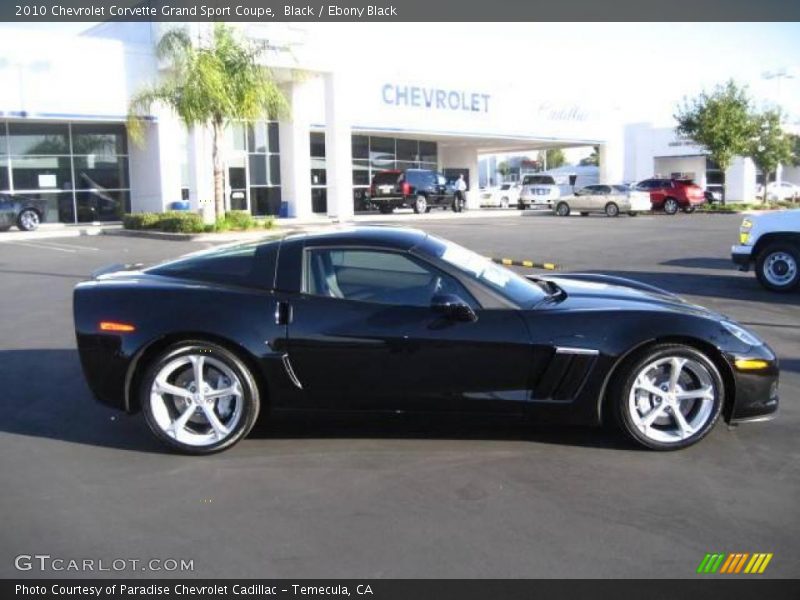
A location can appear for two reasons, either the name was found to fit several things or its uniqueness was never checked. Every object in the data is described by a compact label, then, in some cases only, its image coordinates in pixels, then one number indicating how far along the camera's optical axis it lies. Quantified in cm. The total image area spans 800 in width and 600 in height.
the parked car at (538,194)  4038
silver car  3362
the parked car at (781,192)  5047
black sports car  470
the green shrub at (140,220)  2222
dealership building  2472
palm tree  2034
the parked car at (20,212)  2319
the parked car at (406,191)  3334
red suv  3572
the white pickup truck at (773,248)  1095
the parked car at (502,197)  4628
